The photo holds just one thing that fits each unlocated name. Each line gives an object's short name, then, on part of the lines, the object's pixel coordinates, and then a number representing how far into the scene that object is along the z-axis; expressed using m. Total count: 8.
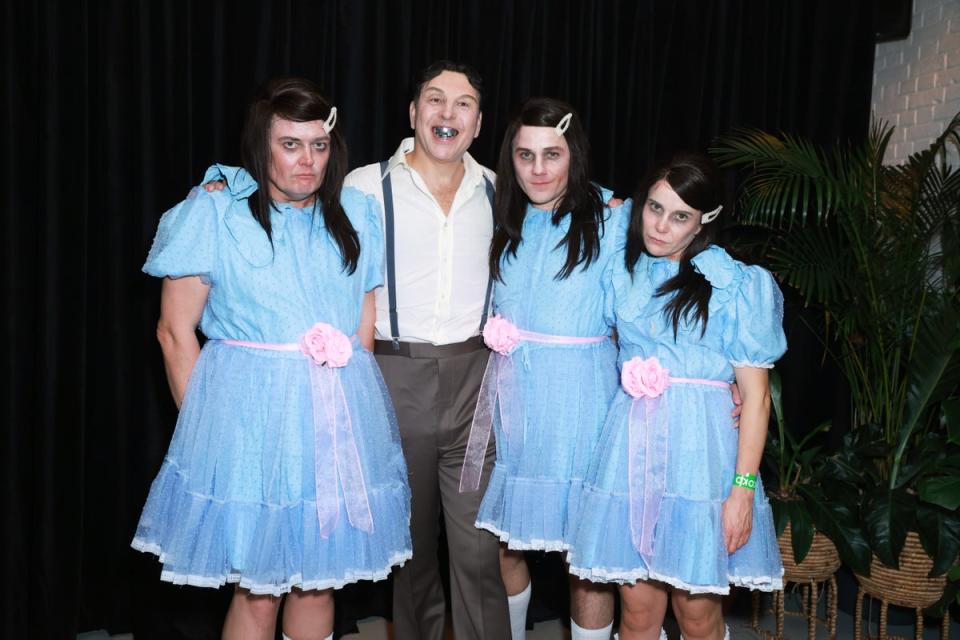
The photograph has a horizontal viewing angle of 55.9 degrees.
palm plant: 3.15
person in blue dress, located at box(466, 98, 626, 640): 2.44
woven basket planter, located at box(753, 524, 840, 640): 3.24
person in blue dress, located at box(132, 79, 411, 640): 2.07
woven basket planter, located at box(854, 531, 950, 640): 3.16
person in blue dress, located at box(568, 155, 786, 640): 2.19
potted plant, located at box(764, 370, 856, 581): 3.10
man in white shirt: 2.53
